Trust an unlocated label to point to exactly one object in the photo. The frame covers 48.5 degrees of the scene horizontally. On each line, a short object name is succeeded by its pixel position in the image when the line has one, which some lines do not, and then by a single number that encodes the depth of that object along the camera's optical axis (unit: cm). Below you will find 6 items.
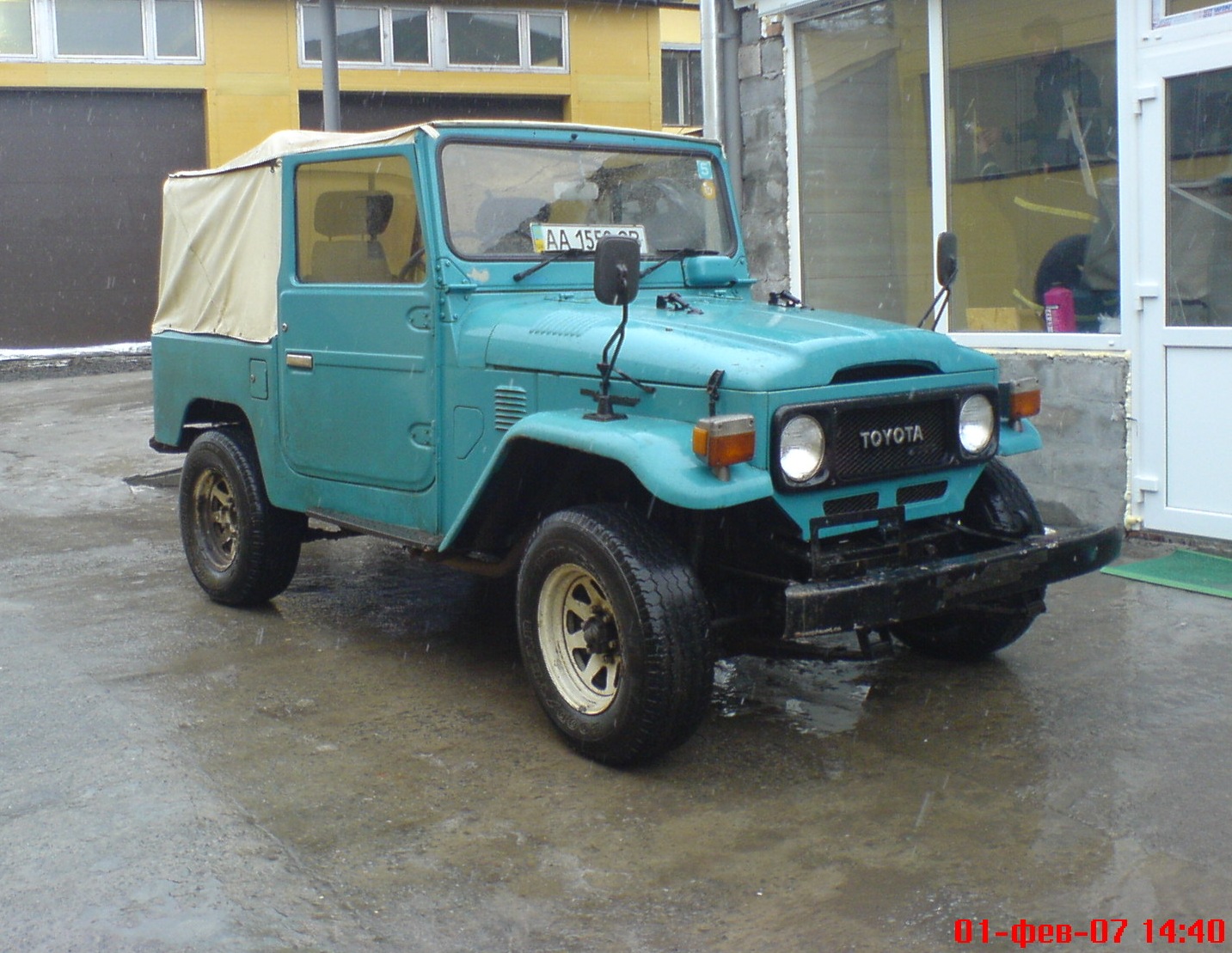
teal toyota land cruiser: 394
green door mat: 599
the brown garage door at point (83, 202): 1838
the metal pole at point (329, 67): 1066
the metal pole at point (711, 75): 880
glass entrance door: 642
